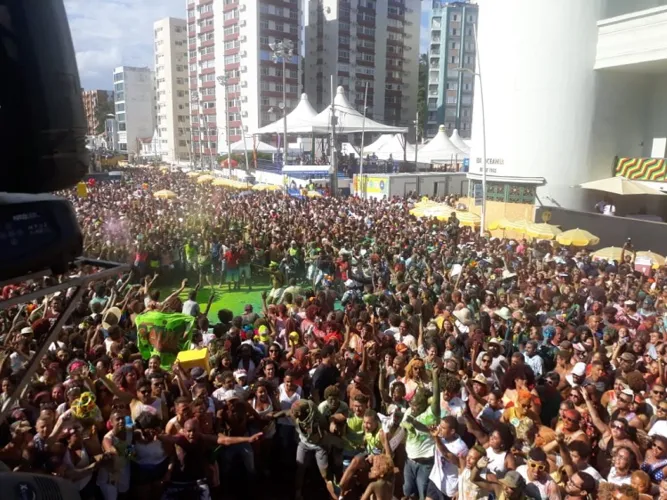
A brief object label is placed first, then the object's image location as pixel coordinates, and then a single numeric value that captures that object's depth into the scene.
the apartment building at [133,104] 101.00
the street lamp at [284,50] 39.81
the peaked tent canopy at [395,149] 49.97
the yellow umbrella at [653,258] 13.85
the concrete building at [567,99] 24.83
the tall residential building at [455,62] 82.88
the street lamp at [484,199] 19.27
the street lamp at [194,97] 80.31
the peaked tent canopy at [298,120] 42.72
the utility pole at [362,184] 31.38
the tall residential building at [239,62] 68.88
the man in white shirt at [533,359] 6.77
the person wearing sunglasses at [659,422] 4.85
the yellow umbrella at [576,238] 16.02
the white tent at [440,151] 42.59
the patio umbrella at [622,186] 22.97
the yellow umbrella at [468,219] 19.70
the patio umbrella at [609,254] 14.91
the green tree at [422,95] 88.38
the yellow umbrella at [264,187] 31.30
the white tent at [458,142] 46.23
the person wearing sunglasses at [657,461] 4.29
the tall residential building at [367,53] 75.94
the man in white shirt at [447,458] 4.79
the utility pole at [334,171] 31.87
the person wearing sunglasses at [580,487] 4.04
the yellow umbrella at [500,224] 17.79
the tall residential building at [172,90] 87.94
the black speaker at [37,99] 1.90
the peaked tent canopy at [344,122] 42.31
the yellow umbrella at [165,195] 27.14
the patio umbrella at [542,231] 16.47
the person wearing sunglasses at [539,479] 4.16
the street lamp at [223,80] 44.92
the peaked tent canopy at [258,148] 53.22
